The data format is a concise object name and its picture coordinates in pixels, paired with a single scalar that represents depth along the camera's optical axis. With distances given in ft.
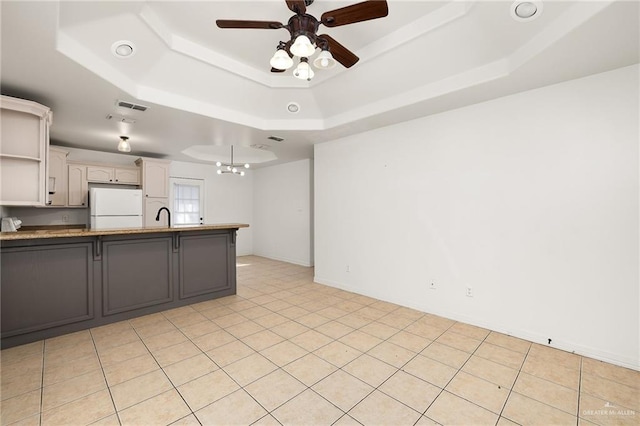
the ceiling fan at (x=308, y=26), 5.65
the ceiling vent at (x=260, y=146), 17.06
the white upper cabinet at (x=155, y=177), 18.94
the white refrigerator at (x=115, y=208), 16.15
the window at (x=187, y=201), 22.21
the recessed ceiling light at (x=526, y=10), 6.69
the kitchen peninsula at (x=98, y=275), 8.77
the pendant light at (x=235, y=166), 23.51
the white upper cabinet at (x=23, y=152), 8.84
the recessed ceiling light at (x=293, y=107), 12.91
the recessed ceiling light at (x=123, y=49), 8.17
